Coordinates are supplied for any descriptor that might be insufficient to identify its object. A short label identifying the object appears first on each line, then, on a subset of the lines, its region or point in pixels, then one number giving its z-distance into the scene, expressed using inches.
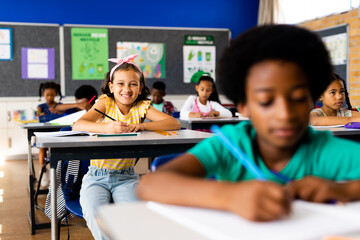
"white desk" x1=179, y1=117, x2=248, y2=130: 141.0
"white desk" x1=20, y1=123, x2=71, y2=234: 107.1
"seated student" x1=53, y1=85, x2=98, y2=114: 154.6
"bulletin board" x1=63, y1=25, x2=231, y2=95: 238.0
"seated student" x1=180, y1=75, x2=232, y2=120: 175.6
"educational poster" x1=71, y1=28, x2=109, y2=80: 236.5
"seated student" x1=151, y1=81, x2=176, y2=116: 204.8
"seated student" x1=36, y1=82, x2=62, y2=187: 169.6
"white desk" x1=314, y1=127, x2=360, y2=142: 88.5
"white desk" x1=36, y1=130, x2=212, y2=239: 67.0
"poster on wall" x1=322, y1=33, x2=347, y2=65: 193.3
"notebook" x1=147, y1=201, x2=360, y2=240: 19.8
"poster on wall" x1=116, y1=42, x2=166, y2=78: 245.6
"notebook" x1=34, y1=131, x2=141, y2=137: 76.8
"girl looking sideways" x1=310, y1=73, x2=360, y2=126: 102.5
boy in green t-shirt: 23.7
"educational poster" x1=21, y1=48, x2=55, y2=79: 231.1
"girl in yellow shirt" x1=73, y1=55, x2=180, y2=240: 68.6
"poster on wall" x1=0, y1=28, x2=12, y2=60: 226.8
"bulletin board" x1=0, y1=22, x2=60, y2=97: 229.0
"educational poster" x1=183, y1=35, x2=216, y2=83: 255.0
